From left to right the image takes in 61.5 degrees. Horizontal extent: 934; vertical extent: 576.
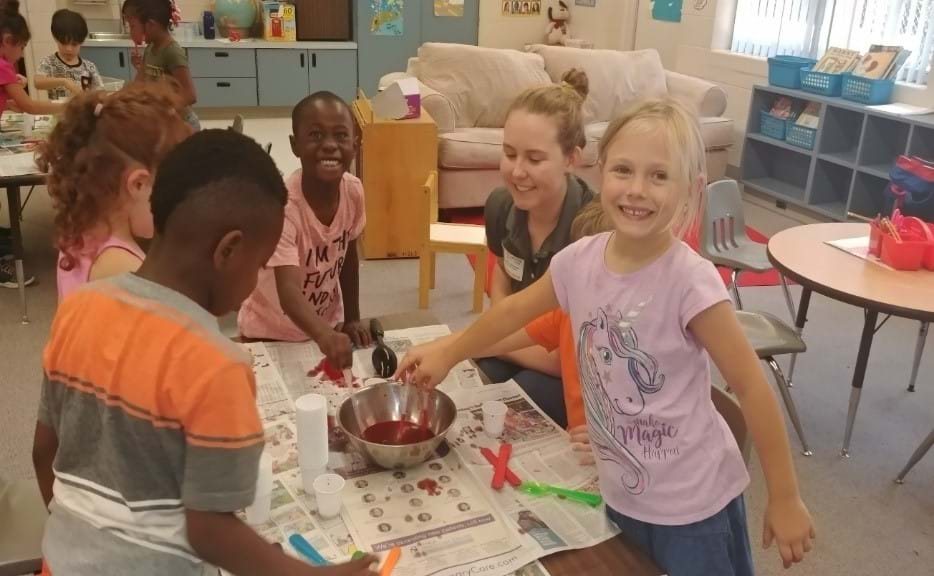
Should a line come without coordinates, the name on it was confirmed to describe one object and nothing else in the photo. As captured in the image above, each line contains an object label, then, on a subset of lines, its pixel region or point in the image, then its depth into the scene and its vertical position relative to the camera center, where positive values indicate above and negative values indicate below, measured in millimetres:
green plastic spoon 1235 -686
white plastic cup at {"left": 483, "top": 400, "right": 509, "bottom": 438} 1393 -649
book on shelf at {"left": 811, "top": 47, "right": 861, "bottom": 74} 4867 -68
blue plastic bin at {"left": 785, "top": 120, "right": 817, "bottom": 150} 5037 -544
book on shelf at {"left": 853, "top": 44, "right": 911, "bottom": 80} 4613 -56
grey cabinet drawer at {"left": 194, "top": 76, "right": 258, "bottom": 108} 6922 -577
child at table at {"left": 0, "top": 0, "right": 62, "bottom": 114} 3547 -189
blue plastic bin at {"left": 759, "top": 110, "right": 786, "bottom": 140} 5285 -511
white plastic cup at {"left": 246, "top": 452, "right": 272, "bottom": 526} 1120 -654
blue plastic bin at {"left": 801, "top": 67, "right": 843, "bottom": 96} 4871 -200
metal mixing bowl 1394 -652
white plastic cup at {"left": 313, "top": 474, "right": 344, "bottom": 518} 1156 -656
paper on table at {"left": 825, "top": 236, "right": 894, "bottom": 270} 2560 -632
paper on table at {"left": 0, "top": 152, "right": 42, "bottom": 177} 3029 -562
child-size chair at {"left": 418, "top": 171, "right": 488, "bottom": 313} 3529 -908
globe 6895 +76
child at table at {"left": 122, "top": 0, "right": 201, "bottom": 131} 3768 -91
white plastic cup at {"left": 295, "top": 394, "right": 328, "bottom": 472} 1245 -616
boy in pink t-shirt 1755 -483
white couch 4531 -341
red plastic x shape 1261 -677
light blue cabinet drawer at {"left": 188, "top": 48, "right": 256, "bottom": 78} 6789 -321
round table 2217 -659
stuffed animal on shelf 7379 +117
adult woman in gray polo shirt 1740 -350
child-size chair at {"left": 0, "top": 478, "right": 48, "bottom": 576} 1292 -865
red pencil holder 2447 -599
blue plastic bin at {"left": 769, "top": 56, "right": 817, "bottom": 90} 5070 -137
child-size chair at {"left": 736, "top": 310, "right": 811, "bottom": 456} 2377 -859
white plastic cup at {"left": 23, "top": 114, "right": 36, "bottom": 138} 3506 -466
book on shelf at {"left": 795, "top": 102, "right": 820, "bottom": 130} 5035 -418
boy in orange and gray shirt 787 -358
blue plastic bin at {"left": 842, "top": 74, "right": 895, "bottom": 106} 4637 -221
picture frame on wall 7480 +264
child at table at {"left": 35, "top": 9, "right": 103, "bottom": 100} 4230 -236
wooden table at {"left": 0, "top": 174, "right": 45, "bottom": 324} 2982 -736
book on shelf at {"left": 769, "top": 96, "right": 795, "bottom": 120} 5253 -391
